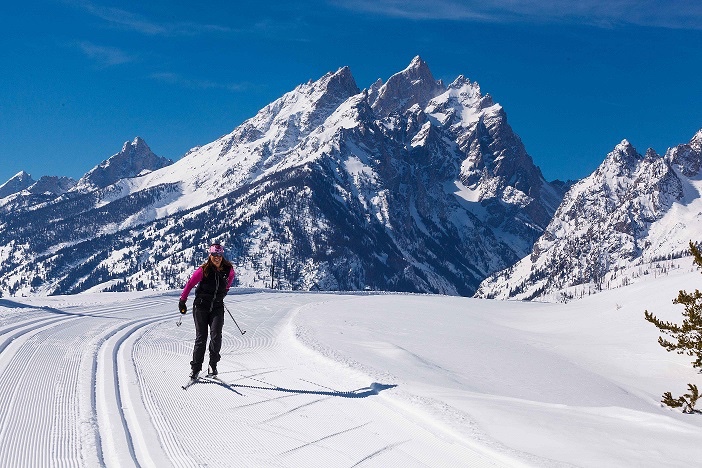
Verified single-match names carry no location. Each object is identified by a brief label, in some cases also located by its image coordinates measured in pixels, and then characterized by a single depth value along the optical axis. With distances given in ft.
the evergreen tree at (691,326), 61.87
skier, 37.63
